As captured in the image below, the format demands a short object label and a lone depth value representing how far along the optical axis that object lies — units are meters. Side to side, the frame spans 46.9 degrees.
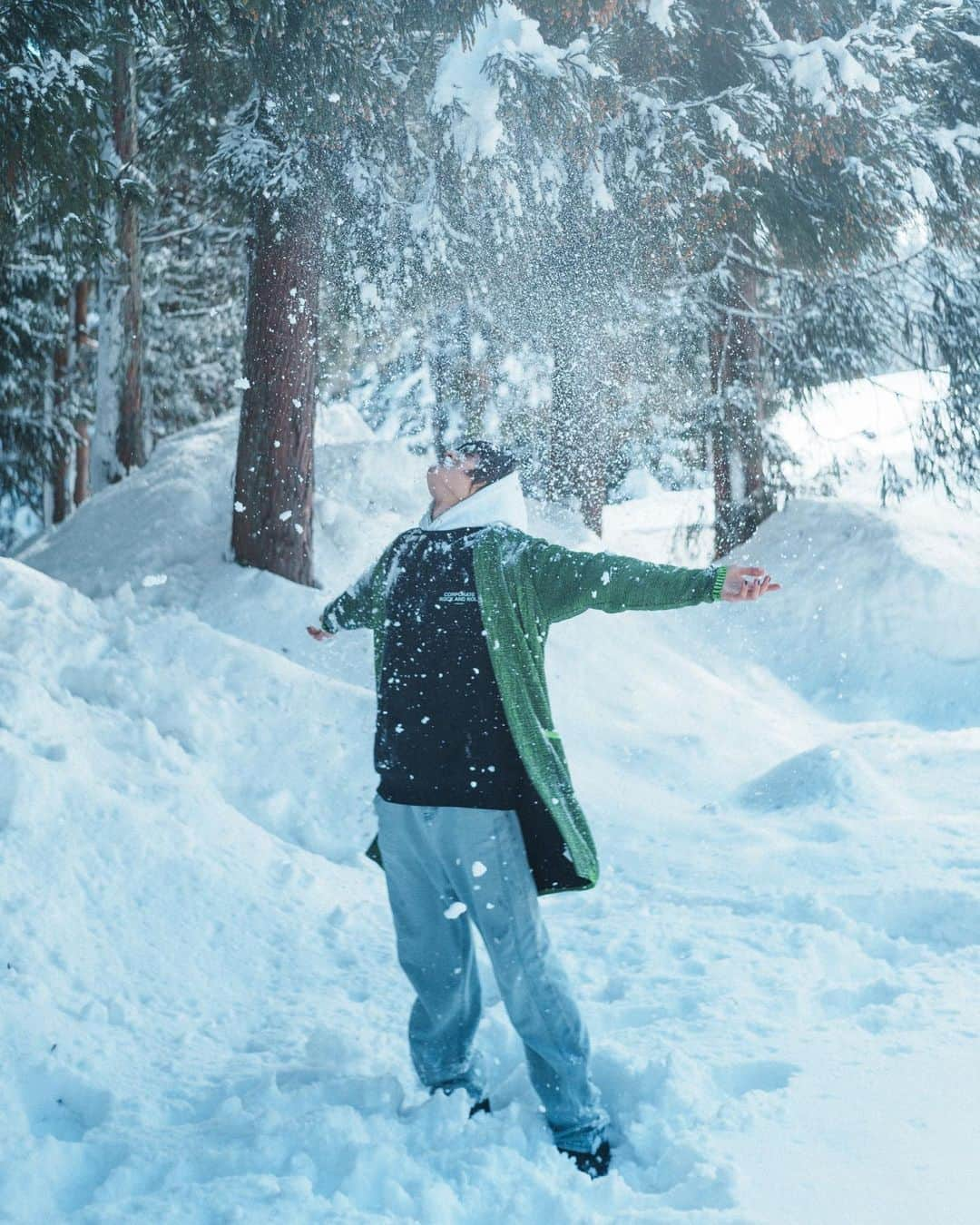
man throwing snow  3.02
